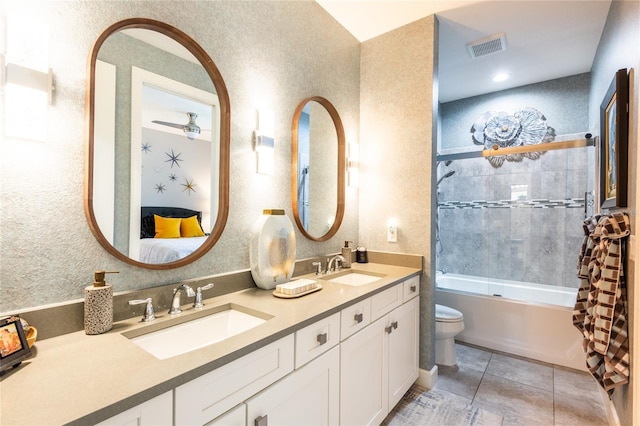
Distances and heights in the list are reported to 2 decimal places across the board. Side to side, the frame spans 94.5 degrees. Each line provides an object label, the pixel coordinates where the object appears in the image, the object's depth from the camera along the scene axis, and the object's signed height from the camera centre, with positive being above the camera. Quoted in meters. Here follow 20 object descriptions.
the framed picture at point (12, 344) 0.75 -0.34
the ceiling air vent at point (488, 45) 2.50 +1.51
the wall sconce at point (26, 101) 0.91 +0.36
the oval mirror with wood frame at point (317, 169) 1.99 +0.35
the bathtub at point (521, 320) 2.47 -0.92
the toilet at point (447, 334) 2.45 -0.97
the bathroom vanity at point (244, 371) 0.68 -0.45
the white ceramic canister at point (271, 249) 1.58 -0.18
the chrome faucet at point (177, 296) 1.22 -0.35
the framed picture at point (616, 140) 1.55 +0.44
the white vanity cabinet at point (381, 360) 1.45 -0.82
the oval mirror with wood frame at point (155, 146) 1.12 +0.30
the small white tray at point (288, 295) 1.46 -0.40
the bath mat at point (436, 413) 1.82 -1.26
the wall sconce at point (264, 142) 1.68 +0.42
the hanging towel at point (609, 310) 1.44 -0.47
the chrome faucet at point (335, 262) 2.12 -0.34
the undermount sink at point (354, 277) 2.05 -0.44
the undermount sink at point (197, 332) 1.09 -0.47
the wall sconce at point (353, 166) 2.47 +0.43
